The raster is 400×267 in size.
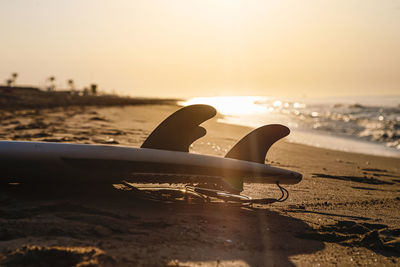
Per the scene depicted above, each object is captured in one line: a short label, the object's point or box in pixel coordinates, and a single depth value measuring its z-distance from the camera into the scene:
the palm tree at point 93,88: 126.69
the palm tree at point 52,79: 136.25
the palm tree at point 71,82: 150.75
